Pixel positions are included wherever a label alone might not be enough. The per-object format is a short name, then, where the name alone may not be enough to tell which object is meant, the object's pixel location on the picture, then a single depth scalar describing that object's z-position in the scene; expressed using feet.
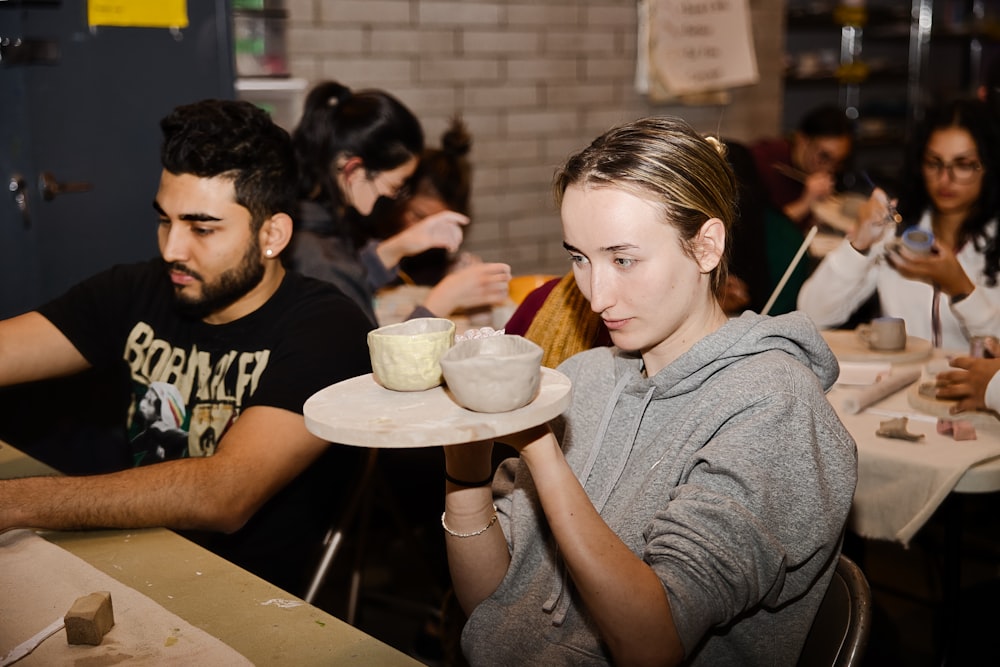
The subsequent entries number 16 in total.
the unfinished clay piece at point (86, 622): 3.52
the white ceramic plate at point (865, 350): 7.51
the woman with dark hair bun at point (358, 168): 8.82
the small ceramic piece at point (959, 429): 6.02
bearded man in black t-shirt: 5.57
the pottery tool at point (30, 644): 3.46
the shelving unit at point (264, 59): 11.57
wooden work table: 3.58
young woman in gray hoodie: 3.52
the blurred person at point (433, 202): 10.16
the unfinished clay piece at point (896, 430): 6.05
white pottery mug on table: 7.66
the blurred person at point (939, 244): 8.82
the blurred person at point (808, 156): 15.35
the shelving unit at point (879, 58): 19.44
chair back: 3.84
